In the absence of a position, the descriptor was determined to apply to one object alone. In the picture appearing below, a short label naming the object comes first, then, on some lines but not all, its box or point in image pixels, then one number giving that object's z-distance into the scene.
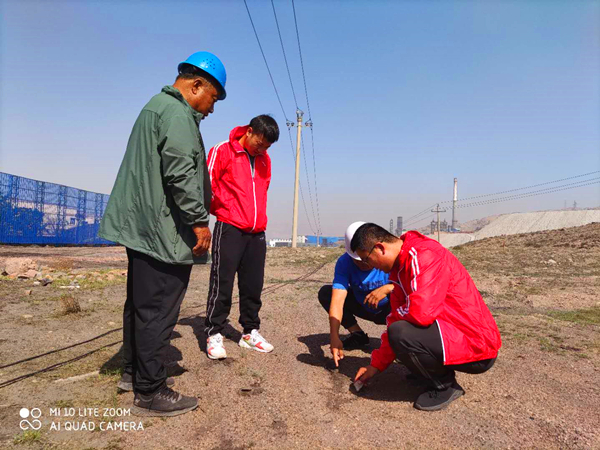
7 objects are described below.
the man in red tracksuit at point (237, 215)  3.44
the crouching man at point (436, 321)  2.42
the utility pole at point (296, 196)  25.56
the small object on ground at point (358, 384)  2.75
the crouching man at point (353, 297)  3.15
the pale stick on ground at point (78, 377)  2.72
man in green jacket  2.33
